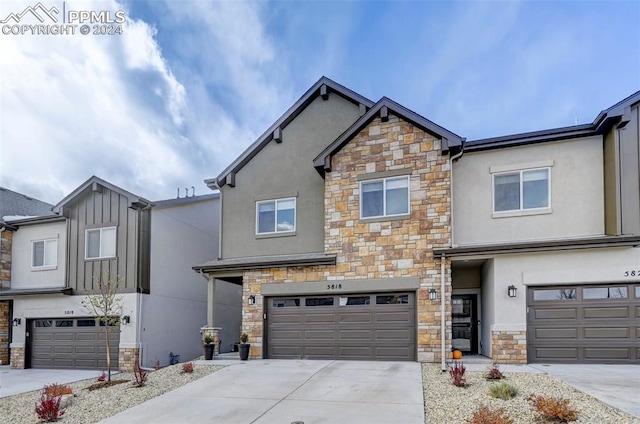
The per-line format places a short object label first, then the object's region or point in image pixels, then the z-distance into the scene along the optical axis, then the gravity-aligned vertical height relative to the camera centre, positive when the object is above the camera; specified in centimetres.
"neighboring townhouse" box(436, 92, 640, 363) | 1075 +44
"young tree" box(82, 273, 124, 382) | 1457 -176
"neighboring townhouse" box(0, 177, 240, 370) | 1498 -101
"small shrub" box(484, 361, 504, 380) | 888 -246
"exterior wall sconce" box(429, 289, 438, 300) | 1171 -112
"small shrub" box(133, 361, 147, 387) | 1015 -301
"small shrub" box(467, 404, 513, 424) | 579 -223
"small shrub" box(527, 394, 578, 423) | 611 -222
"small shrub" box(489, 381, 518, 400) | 745 -237
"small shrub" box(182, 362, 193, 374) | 1107 -295
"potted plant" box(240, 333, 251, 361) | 1295 -283
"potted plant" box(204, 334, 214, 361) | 1295 -288
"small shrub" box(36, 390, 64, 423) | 798 -293
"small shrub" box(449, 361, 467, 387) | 859 -247
